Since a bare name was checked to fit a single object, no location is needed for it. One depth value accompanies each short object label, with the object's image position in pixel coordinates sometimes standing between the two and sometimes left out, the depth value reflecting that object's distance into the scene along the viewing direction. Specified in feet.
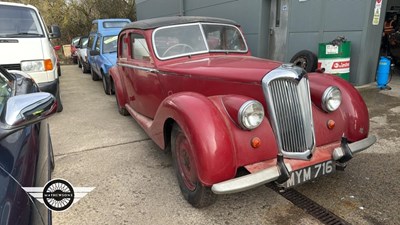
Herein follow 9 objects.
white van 16.67
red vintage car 7.90
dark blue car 4.12
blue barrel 21.89
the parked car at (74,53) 53.47
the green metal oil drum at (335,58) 21.85
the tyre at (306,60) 23.27
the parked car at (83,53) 39.87
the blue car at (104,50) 25.59
